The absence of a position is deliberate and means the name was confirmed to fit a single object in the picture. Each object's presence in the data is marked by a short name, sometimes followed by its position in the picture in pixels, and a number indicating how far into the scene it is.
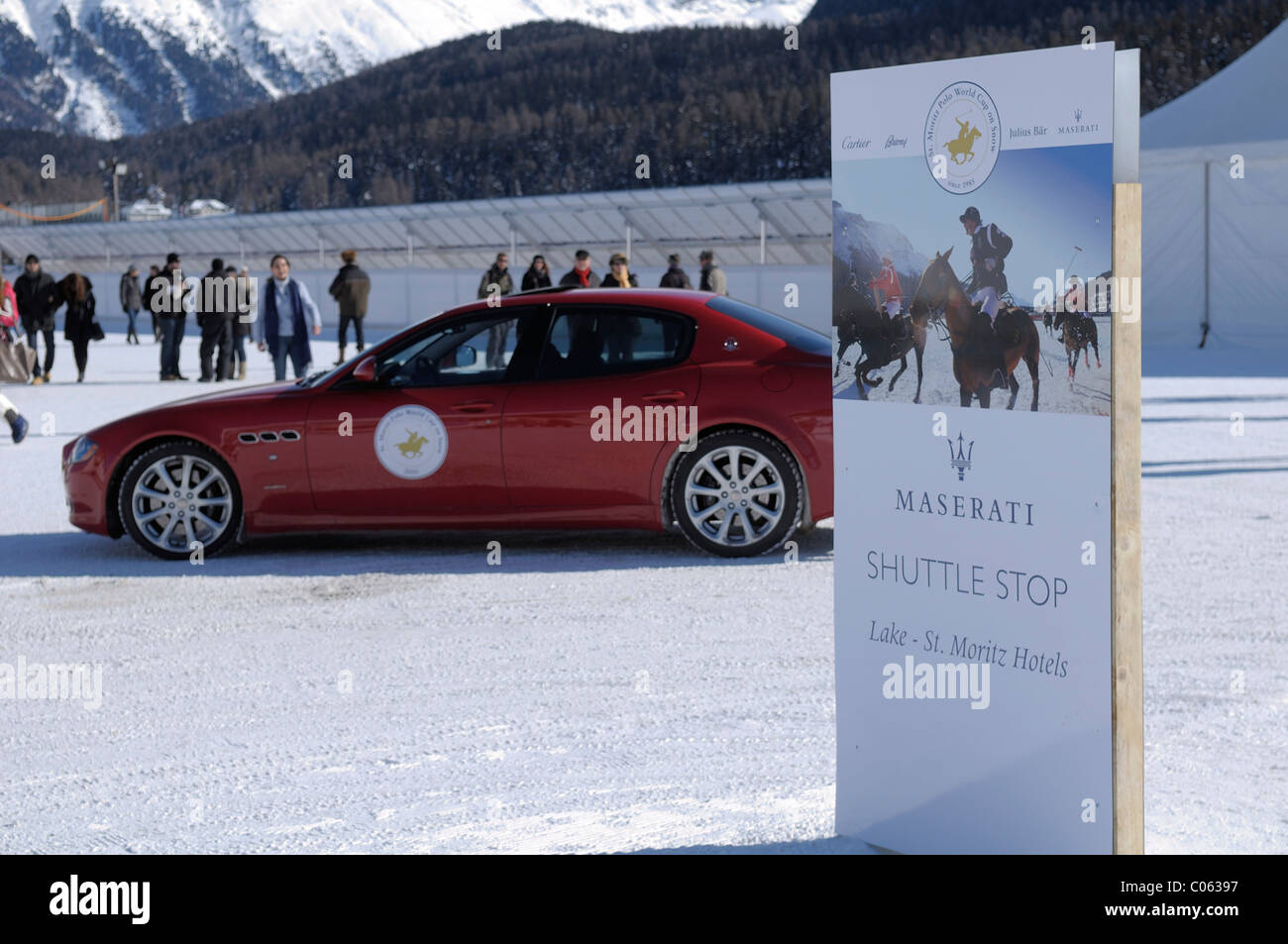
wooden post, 3.43
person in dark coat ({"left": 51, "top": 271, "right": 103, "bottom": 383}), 21.88
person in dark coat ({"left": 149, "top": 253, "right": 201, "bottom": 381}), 21.34
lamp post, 58.06
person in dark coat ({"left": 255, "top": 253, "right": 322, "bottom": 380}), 17.80
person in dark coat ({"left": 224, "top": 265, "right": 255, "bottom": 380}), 21.56
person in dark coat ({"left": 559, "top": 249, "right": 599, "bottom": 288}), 16.20
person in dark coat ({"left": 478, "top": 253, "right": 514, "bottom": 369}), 20.34
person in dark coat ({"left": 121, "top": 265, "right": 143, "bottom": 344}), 35.44
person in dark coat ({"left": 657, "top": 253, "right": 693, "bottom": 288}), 18.02
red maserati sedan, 8.60
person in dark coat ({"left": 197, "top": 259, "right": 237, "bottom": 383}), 20.78
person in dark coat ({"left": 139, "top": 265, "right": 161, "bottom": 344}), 32.69
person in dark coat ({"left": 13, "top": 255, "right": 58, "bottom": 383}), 21.84
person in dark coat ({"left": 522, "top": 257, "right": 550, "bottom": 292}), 18.59
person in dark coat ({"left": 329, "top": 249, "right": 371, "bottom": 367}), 21.81
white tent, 26.42
